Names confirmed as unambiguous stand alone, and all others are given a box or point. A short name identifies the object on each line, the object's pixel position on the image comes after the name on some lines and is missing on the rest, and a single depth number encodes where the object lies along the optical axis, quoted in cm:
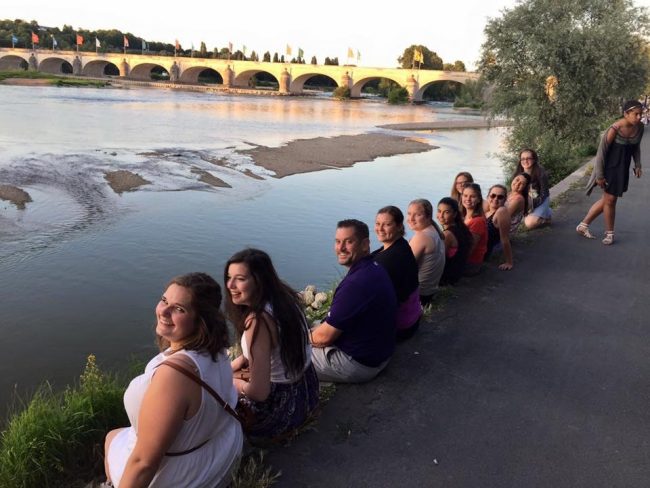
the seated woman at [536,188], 729
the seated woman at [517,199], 677
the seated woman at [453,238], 485
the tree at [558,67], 1387
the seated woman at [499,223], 581
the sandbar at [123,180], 1278
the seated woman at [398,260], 372
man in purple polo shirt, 313
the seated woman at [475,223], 536
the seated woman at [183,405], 197
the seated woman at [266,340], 256
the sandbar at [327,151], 1757
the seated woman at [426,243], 440
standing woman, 637
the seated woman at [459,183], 616
